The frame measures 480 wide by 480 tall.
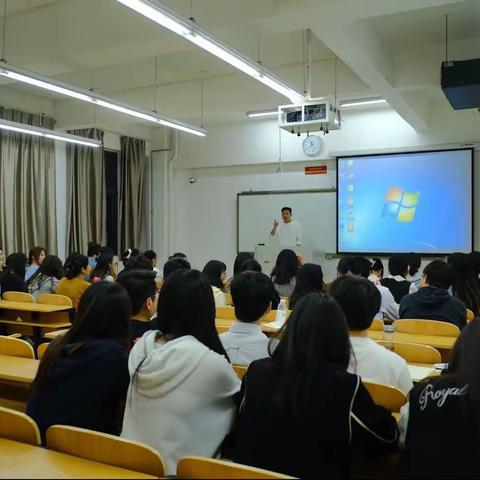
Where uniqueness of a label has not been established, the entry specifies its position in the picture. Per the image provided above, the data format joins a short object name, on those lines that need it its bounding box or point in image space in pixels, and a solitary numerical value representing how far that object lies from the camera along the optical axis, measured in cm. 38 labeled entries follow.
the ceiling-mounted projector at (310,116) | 580
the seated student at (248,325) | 252
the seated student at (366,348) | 216
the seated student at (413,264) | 540
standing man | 904
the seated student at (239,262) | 545
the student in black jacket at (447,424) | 153
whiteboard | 927
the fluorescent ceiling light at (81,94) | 491
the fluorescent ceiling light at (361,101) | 723
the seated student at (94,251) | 766
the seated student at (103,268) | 591
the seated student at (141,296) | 287
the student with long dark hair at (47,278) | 580
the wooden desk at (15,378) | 267
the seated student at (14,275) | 583
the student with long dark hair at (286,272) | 525
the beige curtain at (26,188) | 805
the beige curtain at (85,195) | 915
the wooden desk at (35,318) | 495
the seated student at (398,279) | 508
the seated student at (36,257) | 662
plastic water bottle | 404
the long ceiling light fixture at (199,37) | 350
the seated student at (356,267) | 457
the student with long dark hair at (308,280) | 387
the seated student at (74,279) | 538
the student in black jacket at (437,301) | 374
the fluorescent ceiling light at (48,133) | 690
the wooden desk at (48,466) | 154
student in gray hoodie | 184
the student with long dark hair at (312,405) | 159
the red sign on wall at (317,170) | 934
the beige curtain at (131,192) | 1024
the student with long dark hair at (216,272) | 523
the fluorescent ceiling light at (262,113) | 809
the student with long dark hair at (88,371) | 196
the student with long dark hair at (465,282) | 445
